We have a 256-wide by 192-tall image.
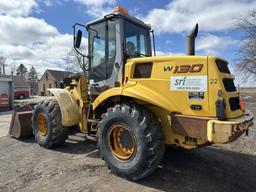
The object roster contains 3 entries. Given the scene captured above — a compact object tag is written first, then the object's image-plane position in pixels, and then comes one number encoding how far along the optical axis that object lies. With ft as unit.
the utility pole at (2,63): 167.12
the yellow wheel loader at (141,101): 9.57
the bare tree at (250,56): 49.30
